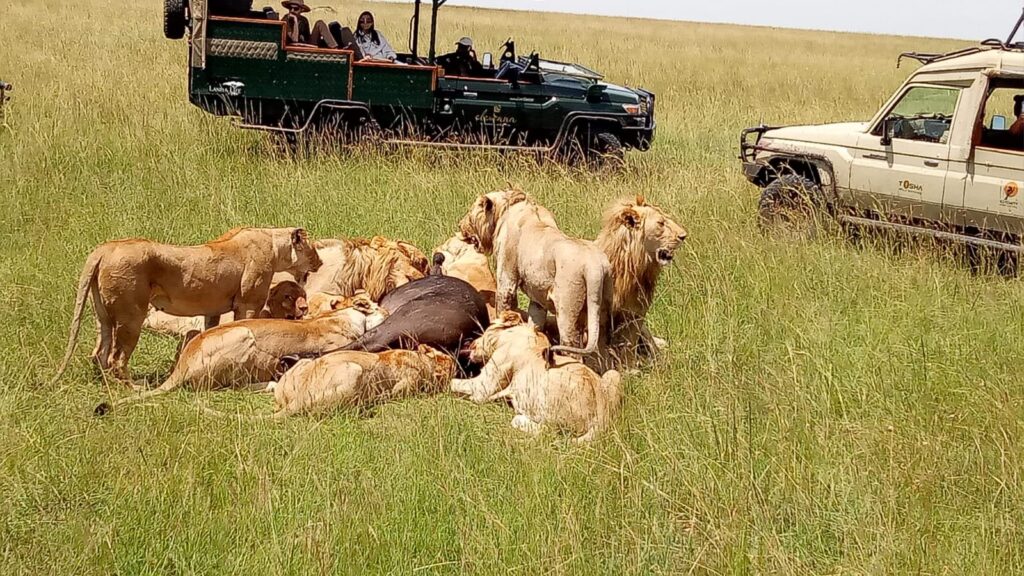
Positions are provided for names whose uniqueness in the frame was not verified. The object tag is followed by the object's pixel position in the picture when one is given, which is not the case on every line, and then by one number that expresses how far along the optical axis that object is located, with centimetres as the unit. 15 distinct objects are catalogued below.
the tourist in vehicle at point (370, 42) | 1290
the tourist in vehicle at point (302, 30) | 1198
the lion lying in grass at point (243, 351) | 559
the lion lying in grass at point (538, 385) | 517
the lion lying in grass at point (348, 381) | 535
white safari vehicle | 849
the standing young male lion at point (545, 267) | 588
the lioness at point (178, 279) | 550
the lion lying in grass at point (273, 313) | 656
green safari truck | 1161
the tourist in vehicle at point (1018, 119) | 914
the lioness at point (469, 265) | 714
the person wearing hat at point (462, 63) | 1246
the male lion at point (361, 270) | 698
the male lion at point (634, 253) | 616
